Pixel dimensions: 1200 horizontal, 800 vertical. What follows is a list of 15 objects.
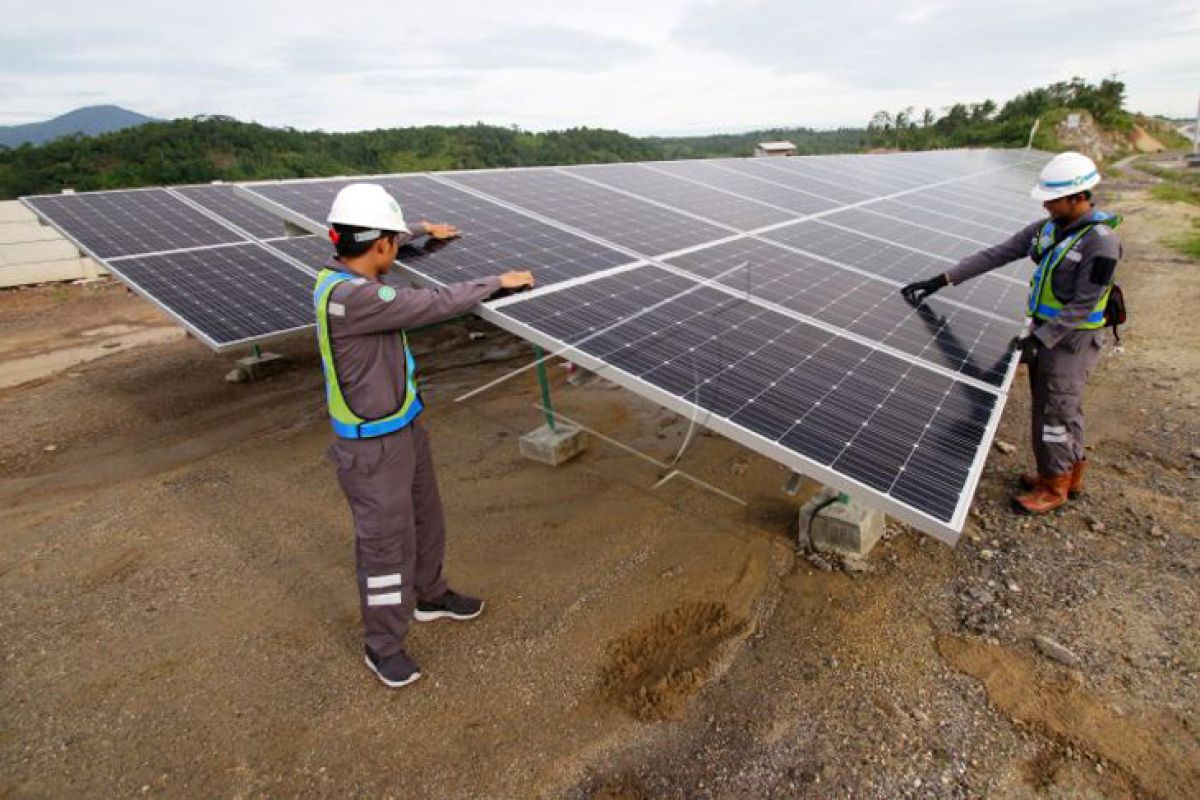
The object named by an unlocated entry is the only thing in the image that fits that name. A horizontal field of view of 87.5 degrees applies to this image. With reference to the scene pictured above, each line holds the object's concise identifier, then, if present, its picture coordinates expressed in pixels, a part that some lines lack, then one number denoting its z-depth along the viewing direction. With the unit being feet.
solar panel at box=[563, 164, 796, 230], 29.91
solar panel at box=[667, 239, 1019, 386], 18.99
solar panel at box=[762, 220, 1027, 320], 24.64
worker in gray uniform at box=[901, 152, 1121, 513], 18.47
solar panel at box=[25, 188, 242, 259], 34.37
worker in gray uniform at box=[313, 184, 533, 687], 12.46
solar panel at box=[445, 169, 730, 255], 24.20
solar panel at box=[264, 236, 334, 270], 38.78
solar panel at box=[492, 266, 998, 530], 13.19
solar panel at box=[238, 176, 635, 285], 17.98
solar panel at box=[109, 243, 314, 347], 29.43
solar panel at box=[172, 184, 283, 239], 41.65
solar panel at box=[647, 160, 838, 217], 36.09
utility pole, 169.73
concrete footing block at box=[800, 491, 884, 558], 18.49
